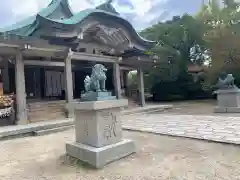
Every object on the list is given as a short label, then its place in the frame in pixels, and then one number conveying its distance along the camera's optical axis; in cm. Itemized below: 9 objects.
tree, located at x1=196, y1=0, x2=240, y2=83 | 1464
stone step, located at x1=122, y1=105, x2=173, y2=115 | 1009
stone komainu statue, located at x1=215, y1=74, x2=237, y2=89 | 937
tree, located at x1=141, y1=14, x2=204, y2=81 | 1706
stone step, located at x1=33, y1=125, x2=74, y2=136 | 636
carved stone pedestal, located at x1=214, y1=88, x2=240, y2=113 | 909
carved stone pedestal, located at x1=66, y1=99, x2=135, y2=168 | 345
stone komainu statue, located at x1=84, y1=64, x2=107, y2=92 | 379
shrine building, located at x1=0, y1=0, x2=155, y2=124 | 755
